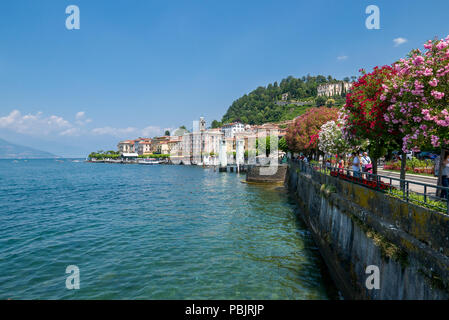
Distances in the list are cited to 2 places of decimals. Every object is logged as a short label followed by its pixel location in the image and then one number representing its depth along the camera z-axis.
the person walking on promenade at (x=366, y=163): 17.31
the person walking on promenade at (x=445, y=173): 10.58
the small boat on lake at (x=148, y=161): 162.88
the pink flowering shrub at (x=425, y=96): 8.23
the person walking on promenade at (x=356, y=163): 16.42
